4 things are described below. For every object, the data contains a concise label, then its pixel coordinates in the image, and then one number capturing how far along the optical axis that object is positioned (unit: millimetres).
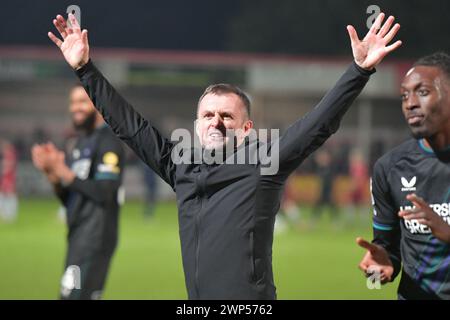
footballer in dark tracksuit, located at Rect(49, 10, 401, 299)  8117
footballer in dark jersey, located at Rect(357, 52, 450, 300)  9484
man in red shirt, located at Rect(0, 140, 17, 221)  44531
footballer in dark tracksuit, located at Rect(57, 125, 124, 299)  14586
